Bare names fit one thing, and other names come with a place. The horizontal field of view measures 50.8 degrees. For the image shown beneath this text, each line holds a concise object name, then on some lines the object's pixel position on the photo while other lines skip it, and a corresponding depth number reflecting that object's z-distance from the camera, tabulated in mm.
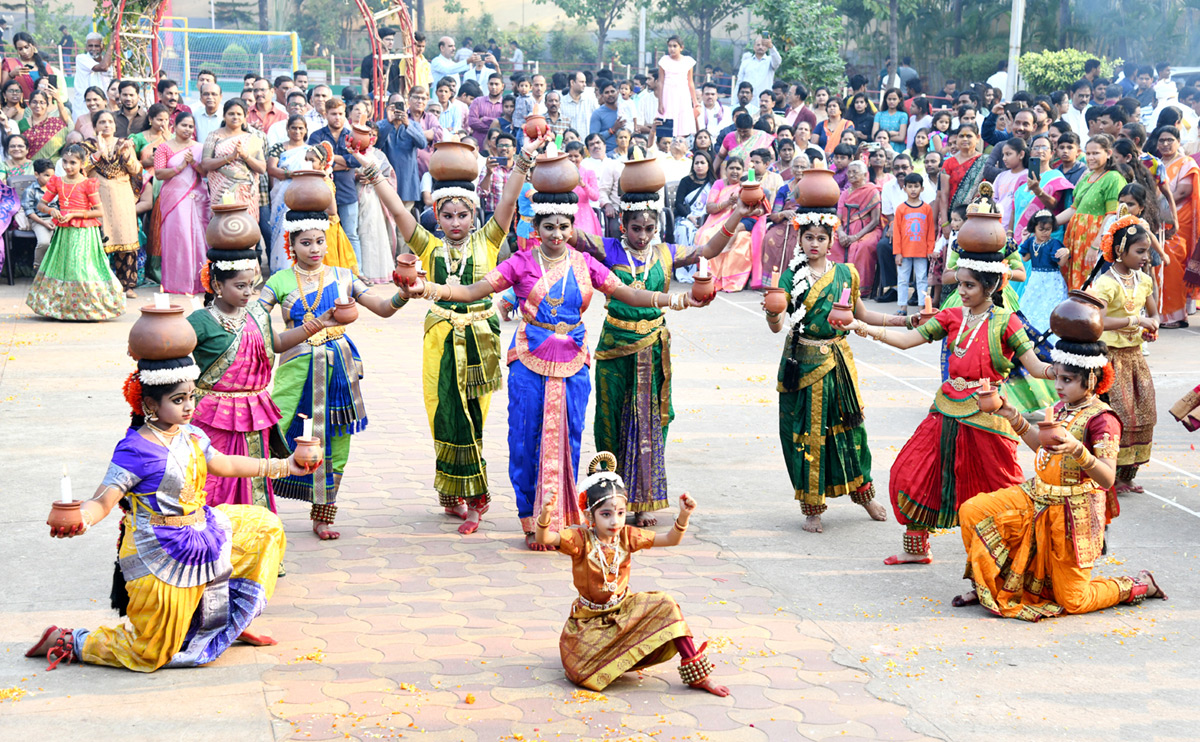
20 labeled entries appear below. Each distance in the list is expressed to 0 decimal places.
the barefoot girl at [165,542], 4637
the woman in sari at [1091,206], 10344
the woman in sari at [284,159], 13078
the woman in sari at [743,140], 15125
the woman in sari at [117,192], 12844
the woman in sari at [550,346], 6168
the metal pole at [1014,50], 20109
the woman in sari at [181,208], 13102
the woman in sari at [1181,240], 11891
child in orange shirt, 12938
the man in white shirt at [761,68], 20234
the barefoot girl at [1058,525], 5328
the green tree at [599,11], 39594
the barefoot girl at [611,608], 4586
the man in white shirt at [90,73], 16966
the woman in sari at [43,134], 14453
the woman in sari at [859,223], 13977
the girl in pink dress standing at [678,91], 19000
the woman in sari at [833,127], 17141
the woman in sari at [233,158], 12734
